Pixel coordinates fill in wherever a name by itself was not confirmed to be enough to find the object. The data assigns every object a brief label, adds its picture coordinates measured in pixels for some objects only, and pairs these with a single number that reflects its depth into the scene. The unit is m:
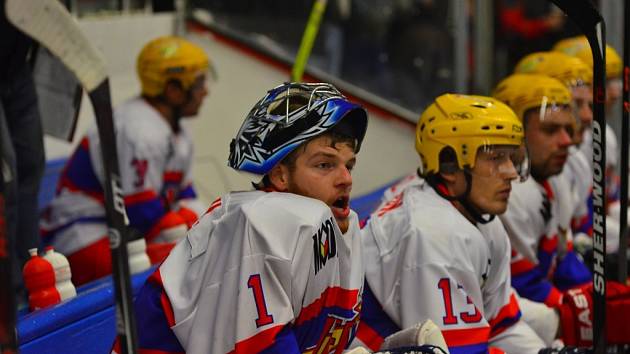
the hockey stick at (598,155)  5.13
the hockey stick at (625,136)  5.42
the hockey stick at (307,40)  10.89
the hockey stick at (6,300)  3.41
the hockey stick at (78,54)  3.40
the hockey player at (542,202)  7.41
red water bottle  5.70
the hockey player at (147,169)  8.39
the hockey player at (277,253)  4.46
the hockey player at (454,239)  5.60
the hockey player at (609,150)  9.58
